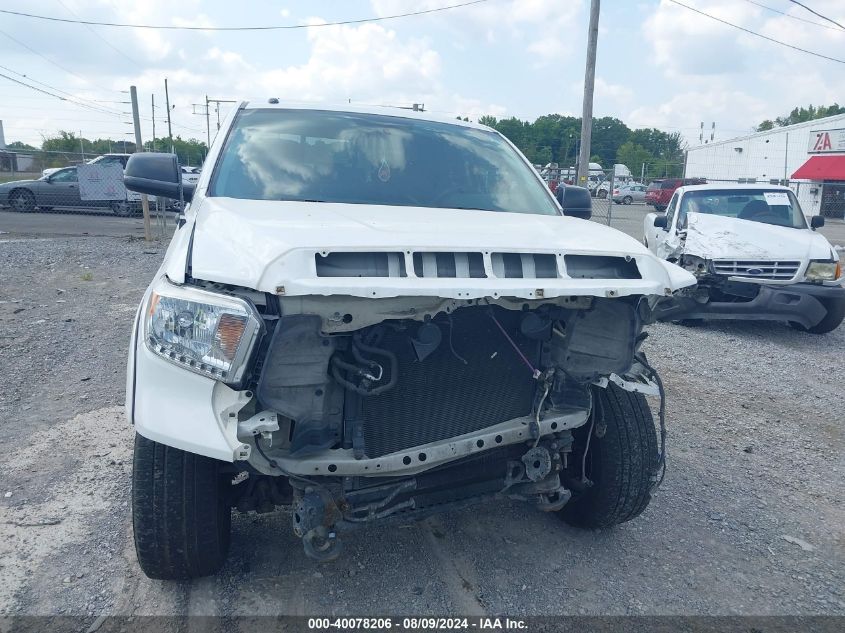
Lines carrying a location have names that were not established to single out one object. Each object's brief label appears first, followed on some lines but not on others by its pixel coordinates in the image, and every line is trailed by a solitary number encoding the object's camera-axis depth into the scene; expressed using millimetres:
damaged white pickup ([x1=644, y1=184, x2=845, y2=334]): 7887
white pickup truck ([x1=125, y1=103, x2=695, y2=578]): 2379
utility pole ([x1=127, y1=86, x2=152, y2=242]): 14066
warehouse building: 33656
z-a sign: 34938
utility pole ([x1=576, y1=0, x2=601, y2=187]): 17172
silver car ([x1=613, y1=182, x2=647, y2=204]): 39969
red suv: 34312
